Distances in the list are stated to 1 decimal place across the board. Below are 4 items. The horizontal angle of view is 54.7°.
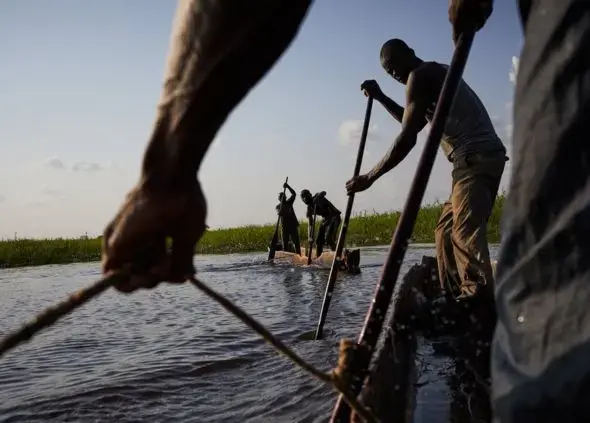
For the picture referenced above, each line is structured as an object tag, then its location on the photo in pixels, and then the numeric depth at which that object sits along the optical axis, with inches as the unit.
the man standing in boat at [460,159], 155.6
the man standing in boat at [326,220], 532.7
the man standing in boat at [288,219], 652.7
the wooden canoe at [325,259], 438.9
